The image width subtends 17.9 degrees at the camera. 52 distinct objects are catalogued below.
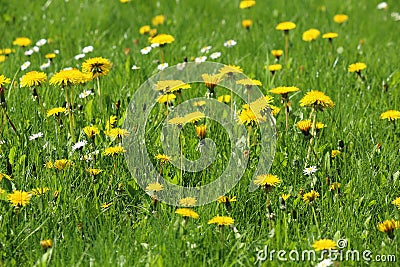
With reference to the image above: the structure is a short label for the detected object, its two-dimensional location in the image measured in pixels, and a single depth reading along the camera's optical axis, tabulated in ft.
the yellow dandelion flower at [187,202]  15.29
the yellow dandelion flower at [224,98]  20.16
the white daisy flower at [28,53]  25.08
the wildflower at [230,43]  25.45
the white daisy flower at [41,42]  26.37
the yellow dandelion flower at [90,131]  17.08
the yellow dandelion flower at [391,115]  18.35
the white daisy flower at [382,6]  34.06
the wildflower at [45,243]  13.43
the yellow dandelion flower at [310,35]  25.53
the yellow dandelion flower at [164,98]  19.02
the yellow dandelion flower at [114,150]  16.43
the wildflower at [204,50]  24.18
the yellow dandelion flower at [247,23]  28.31
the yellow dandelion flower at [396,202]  14.88
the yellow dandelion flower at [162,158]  16.35
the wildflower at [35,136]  17.62
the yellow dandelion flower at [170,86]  18.46
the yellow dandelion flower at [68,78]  17.41
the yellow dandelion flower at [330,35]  24.39
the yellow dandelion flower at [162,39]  22.37
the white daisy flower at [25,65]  23.45
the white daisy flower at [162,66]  23.01
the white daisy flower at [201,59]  23.95
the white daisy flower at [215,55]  24.19
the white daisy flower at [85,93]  21.04
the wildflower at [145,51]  24.37
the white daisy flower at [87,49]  24.47
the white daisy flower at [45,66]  23.69
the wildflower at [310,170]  16.41
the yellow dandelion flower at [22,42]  25.48
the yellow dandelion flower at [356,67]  21.46
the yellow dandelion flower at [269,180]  15.26
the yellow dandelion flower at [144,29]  27.71
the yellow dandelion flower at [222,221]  13.74
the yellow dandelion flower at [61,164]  16.05
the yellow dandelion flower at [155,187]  15.39
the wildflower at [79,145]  16.77
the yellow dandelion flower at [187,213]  13.89
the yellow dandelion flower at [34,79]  18.21
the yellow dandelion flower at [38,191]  15.10
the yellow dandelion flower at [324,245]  13.11
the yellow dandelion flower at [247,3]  27.51
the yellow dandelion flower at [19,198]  14.31
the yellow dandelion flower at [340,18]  28.94
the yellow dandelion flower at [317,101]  16.89
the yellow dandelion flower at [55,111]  18.00
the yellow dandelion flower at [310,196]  15.21
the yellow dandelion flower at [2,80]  17.30
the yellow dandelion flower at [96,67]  18.31
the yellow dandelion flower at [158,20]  29.89
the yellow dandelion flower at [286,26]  24.34
